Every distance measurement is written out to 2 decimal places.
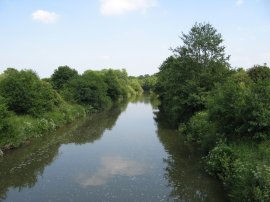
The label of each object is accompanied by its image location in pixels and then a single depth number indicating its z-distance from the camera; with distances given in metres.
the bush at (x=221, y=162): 14.62
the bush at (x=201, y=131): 19.10
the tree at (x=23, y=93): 28.08
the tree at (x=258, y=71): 32.60
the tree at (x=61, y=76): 49.86
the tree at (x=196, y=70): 28.39
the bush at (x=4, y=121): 20.53
